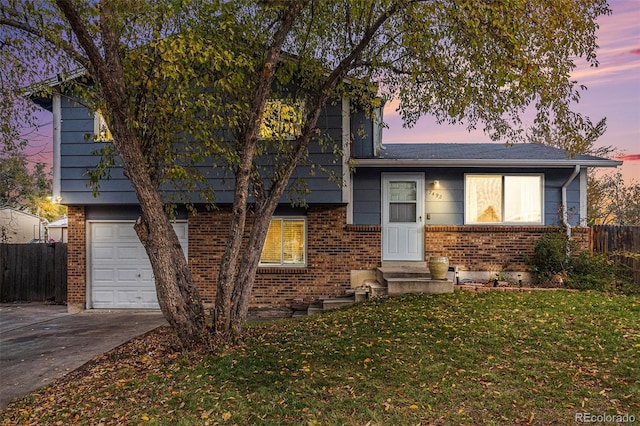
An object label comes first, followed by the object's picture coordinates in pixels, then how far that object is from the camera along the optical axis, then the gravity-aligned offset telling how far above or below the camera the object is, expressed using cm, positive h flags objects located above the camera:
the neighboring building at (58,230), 1917 -31
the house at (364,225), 930 -3
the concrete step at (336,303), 854 -179
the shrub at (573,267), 877 -103
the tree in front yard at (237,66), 491 +224
